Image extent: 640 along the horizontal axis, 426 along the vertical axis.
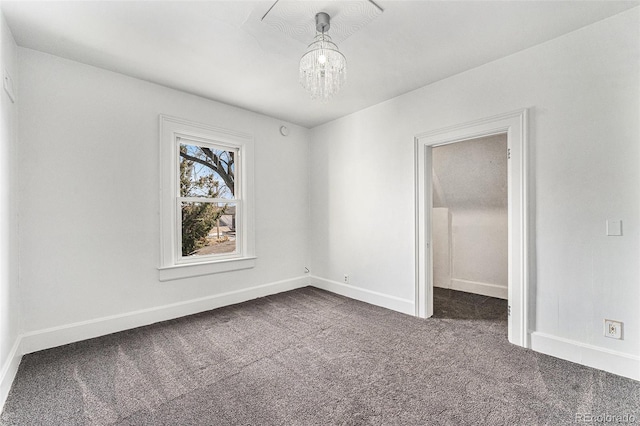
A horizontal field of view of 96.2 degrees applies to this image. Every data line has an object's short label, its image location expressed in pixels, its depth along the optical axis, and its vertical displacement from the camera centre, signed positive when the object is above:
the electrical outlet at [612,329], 2.05 -0.86
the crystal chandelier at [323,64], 1.99 +1.05
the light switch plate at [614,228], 2.05 -0.13
